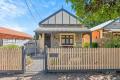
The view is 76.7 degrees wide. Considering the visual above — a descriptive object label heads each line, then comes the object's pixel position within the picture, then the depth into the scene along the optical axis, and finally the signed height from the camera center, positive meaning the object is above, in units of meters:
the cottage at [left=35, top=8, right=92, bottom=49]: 9.22 +1.20
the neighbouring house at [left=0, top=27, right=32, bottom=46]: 7.32 +0.07
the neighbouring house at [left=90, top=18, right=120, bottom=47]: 9.68 +1.41
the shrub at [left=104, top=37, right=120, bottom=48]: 6.19 -0.25
